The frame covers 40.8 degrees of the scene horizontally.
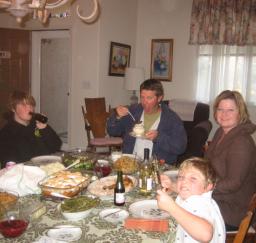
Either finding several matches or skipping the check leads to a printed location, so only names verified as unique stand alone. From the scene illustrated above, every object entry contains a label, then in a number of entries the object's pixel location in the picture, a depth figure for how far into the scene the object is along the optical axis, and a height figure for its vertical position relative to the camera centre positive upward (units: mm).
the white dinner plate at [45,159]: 2410 -602
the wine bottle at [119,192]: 1638 -552
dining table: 1309 -613
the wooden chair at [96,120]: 4867 -645
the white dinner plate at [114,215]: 1475 -606
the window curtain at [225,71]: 5039 +145
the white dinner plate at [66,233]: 1296 -610
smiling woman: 1958 -459
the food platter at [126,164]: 2156 -555
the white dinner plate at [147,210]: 1526 -606
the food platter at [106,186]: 1736 -583
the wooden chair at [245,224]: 1405 -578
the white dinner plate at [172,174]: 2064 -591
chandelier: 1985 +393
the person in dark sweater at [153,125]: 2686 -391
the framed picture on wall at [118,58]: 5484 +296
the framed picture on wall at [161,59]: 5711 +318
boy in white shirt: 1267 -489
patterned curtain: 4887 +849
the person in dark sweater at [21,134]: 2602 -469
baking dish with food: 1630 -530
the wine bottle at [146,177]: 1828 -537
